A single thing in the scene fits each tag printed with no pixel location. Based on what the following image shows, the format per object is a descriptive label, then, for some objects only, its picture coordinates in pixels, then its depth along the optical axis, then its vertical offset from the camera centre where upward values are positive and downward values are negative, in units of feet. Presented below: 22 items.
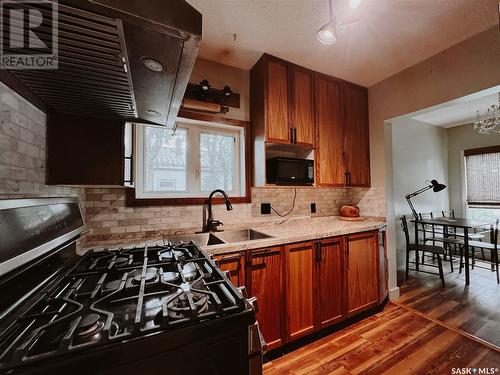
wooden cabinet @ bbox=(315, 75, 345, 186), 7.72 +2.25
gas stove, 1.43 -1.06
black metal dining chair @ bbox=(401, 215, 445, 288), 9.68 -2.76
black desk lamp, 11.10 -0.19
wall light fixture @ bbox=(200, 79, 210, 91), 6.42 +3.35
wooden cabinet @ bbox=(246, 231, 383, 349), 5.15 -2.54
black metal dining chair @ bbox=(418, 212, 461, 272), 10.65 -2.47
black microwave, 6.79 +0.73
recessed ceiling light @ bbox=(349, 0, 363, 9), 4.01 +3.66
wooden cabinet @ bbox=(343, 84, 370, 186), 8.38 +2.37
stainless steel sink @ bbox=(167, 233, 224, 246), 5.94 -1.28
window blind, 13.12 +0.92
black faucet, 6.34 -0.85
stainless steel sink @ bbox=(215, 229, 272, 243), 6.44 -1.31
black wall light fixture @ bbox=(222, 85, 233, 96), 6.87 +3.37
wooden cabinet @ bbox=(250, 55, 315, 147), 6.70 +3.06
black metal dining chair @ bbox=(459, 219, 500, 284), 9.81 -2.66
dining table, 9.50 -1.57
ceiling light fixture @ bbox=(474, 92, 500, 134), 10.09 +3.77
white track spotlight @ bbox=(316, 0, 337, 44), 4.49 +3.49
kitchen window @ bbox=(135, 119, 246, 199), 6.29 +1.12
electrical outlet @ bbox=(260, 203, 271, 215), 7.66 -0.57
